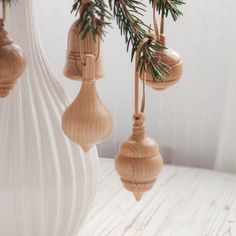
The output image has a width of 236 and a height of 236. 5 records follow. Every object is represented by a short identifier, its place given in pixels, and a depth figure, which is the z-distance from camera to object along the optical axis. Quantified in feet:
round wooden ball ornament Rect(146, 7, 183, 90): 2.33
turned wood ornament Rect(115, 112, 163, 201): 2.25
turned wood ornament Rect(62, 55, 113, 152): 2.12
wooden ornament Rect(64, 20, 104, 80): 2.53
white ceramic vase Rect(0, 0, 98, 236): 2.74
